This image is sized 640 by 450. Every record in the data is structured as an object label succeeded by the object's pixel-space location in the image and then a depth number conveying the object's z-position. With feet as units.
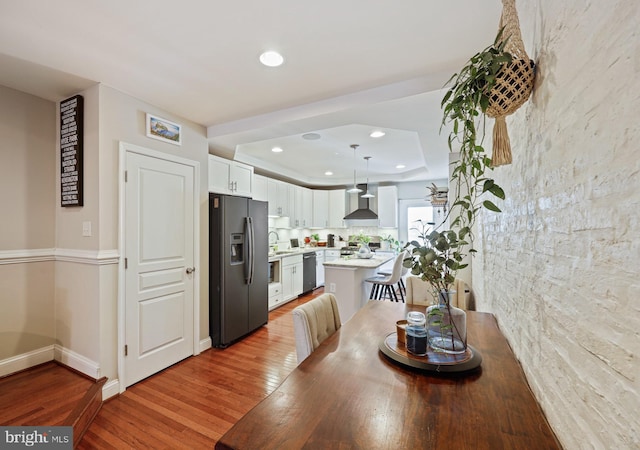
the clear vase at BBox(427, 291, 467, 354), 3.91
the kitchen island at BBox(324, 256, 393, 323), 11.93
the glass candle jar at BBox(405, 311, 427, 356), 3.86
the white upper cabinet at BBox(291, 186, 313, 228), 19.84
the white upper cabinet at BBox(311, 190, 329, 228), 22.20
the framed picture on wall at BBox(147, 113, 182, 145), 8.50
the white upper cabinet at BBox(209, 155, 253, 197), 11.17
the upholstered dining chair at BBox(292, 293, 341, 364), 4.76
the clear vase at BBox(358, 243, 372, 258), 14.86
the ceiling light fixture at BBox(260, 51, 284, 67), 6.22
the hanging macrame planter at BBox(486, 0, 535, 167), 2.89
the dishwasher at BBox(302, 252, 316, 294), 18.01
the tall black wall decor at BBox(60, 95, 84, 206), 7.80
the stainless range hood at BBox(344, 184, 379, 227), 20.86
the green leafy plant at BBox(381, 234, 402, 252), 21.25
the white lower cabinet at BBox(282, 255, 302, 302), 15.93
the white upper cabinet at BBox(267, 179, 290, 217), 17.16
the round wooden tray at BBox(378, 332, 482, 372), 3.52
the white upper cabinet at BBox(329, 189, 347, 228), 22.49
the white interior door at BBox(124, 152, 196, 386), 7.98
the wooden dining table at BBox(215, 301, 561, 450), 2.37
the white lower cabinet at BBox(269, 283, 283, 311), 14.64
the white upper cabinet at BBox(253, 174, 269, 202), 15.87
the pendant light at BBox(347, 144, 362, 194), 14.10
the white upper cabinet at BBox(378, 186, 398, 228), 21.21
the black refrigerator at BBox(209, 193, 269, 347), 10.41
